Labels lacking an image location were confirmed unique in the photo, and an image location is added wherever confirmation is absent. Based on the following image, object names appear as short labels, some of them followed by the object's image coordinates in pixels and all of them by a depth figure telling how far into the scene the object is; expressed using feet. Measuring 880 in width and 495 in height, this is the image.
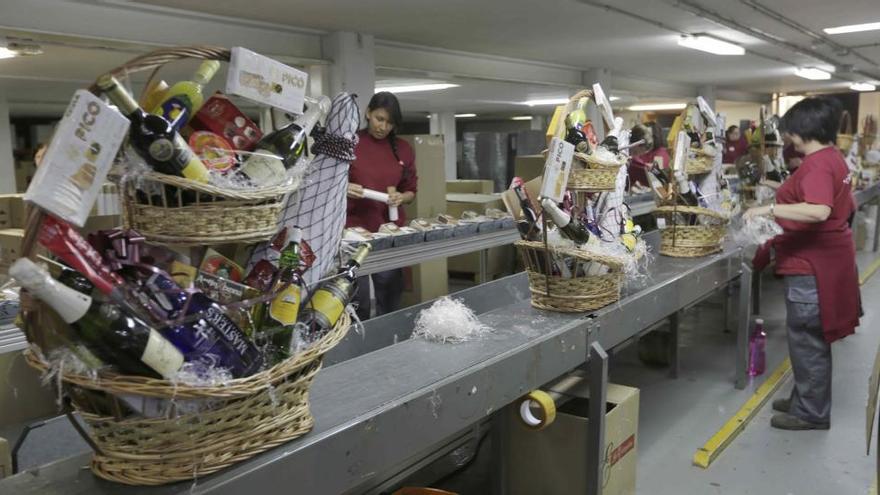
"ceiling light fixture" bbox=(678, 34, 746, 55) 19.94
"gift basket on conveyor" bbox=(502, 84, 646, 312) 5.96
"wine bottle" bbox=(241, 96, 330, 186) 3.37
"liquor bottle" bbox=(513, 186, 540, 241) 6.34
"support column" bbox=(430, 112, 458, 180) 39.54
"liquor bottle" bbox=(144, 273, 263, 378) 3.12
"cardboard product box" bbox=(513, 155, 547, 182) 19.04
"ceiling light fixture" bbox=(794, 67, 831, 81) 30.12
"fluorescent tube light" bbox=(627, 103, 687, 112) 48.64
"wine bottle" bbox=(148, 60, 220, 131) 3.28
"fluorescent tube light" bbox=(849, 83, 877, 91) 38.77
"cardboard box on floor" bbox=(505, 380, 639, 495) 6.58
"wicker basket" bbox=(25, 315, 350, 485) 2.88
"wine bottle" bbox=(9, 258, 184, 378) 2.73
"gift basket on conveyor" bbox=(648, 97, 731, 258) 9.03
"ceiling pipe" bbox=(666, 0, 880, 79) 15.76
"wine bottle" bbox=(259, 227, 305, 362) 3.52
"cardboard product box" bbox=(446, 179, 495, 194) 22.43
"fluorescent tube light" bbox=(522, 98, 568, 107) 36.37
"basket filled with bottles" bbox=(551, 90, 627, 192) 6.34
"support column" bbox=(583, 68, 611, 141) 28.17
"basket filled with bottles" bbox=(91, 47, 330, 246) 3.05
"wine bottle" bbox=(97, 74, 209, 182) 3.01
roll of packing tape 5.63
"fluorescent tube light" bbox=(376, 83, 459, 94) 26.99
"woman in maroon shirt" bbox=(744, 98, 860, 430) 9.26
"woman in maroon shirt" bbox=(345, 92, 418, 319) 10.55
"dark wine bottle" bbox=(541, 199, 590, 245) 5.87
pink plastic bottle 11.98
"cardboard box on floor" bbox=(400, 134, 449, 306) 16.53
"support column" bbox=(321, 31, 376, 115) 17.46
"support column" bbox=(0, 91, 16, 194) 25.88
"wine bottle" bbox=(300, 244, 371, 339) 3.74
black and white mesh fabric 3.95
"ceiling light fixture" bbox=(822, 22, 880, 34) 20.14
